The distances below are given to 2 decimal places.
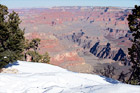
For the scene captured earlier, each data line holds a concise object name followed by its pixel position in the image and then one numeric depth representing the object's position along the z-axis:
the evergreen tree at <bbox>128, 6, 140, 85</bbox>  16.39
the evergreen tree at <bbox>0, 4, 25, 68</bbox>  16.06
